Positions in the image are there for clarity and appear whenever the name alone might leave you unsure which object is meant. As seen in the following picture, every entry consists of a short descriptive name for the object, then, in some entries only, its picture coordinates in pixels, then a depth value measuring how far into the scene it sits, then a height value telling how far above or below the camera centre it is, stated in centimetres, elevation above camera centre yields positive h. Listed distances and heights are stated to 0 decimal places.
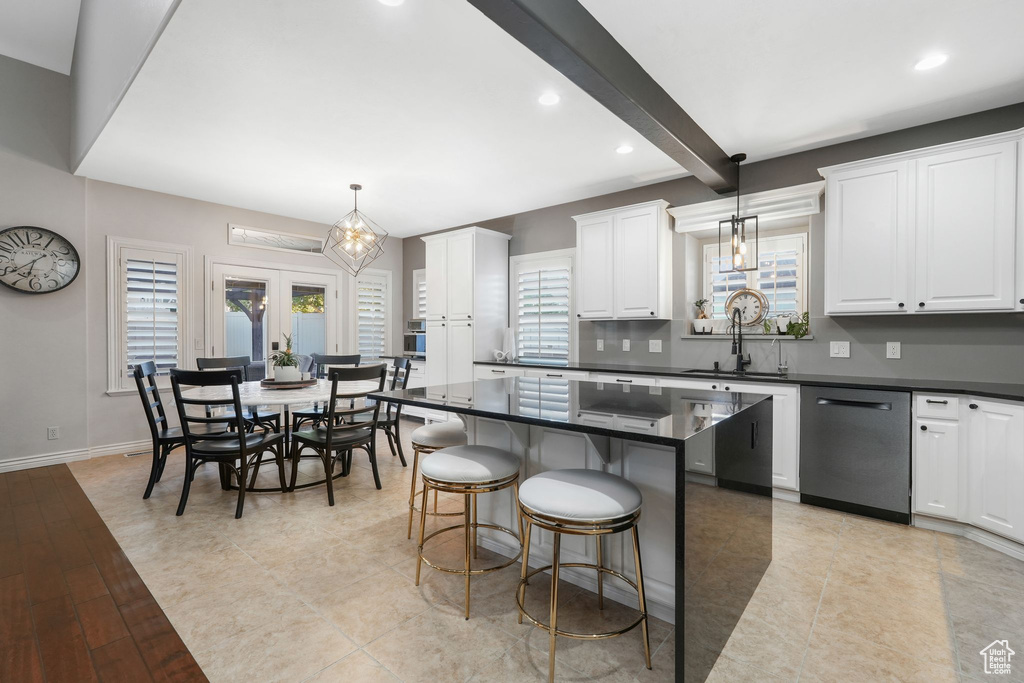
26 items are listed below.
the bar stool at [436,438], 261 -57
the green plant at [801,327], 371 +11
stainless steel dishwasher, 294 -74
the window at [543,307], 522 +40
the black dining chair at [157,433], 324 -71
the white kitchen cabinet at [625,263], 420 +74
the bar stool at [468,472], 194 -57
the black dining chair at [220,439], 291 -70
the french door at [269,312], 529 +35
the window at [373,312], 666 +40
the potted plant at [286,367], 370 -23
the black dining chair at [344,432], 327 -71
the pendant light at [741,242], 363 +84
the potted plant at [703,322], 426 +17
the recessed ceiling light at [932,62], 248 +153
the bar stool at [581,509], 155 -58
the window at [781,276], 389 +57
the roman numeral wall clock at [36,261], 398 +70
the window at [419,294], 686 +69
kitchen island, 146 -52
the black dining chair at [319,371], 409 -34
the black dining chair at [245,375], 397 -35
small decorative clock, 400 +32
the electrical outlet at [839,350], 356 -7
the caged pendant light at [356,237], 416 +94
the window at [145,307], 456 +33
